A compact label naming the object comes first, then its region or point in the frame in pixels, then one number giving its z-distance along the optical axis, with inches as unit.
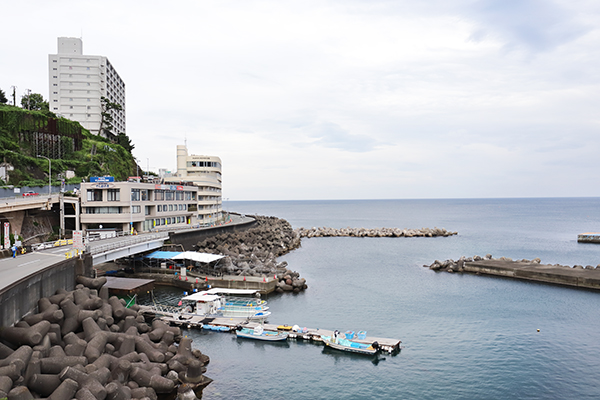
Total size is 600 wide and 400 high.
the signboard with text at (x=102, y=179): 2326.5
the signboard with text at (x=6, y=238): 1401.7
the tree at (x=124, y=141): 4390.5
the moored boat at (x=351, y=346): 1163.3
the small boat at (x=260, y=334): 1250.0
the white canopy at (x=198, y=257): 1927.9
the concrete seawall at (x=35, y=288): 809.5
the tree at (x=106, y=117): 4239.7
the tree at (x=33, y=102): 3540.8
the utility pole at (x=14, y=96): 3492.6
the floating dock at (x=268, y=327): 1195.9
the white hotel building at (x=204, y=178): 3334.2
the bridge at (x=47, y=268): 842.2
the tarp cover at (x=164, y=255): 2001.7
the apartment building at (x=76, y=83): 4165.8
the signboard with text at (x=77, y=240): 1284.4
